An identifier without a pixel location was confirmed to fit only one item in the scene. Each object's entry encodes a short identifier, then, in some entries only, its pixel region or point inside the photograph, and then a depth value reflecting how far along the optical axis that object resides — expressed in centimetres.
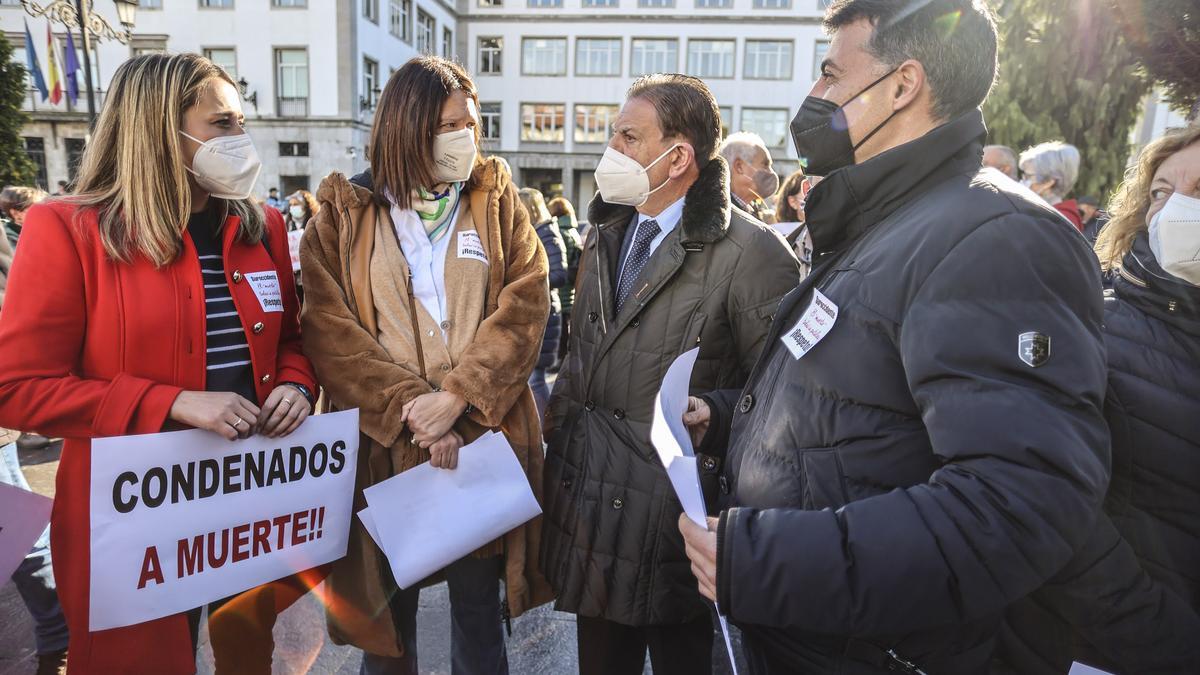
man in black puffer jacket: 92
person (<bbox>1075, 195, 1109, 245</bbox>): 513
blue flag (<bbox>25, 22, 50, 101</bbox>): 1338
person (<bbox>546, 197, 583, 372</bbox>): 703
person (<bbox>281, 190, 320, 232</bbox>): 875
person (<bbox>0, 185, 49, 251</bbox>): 575
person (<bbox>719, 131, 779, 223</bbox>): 431
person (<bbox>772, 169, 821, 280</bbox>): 410
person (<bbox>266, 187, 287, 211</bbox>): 1989
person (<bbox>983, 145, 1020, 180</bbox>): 543
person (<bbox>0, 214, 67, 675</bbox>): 232
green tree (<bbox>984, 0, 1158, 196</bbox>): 846
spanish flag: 1322
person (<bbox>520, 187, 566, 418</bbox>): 551
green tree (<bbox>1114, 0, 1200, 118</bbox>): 402
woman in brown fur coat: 203
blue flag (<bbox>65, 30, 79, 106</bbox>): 1171
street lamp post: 801
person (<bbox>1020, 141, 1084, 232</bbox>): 506
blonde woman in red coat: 168
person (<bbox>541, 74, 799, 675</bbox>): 196
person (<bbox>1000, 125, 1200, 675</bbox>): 134
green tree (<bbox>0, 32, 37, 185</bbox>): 995
